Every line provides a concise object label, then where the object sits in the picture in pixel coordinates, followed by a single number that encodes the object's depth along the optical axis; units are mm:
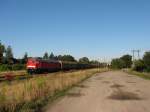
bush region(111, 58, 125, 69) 76885
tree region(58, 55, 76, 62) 91214
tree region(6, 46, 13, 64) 58538
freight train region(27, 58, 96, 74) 24825
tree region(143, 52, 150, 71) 40732
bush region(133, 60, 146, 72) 45041
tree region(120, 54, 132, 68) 81224
